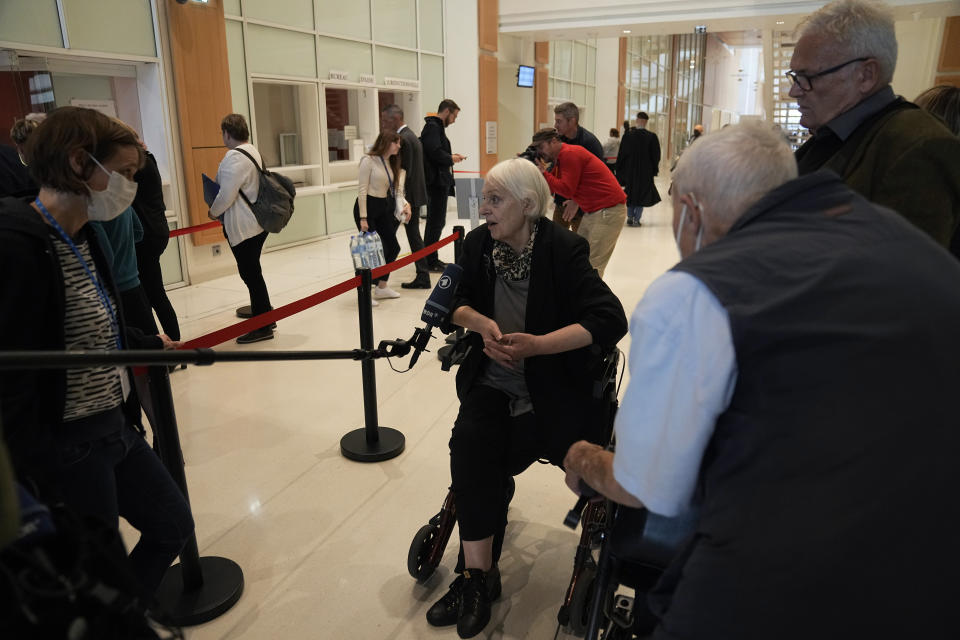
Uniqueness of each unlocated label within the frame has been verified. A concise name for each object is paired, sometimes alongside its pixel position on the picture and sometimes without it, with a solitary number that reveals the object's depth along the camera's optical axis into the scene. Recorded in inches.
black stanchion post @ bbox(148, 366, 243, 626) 86.5
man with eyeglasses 71.2
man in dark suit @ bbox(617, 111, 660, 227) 447.5
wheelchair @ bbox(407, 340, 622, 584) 90.7
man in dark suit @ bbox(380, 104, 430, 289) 262.8
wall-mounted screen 574.9
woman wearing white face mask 56.6
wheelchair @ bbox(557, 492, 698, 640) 58.0
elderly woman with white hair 88.3
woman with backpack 196.5
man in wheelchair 37.3
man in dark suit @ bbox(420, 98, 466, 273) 288.0
